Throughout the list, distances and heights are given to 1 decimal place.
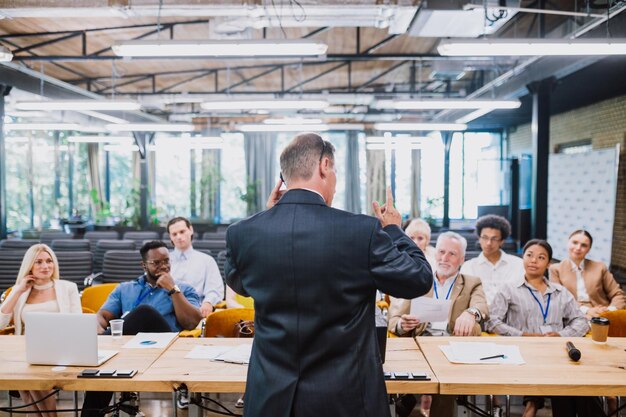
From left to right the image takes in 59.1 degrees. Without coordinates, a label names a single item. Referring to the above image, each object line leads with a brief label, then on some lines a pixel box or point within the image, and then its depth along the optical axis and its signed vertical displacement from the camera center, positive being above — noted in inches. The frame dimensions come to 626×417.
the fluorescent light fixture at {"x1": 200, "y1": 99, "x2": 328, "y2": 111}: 291.9 +47.3
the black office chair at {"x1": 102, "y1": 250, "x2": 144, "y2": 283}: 270.4 -36.8
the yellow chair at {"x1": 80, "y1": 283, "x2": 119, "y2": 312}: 181.5 -35.0
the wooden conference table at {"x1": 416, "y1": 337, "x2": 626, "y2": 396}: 88.5 -31.1
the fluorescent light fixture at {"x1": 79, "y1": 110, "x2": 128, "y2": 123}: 451.4 +62.8
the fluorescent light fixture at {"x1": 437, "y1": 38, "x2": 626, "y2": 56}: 171.9 +46.1
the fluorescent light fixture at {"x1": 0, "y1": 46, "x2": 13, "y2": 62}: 213.5 +53.2
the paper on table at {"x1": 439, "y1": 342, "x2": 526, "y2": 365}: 100.6 -30.7
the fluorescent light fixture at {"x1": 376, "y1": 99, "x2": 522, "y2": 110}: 289.7 +47.3
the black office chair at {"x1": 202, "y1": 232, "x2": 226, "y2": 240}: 378.6 -31.3
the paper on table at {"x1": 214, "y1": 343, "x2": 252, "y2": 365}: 100.9 -30.8
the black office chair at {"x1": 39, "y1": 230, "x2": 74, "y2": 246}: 390.2 -33.1
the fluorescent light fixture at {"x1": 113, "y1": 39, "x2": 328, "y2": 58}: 175.5 +46.6
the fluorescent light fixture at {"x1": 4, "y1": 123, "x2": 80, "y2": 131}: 391.2 +46.2
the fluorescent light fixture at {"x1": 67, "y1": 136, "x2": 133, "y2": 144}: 477.1 +46.2
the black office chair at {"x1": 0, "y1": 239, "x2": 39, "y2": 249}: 334.0 -32.2
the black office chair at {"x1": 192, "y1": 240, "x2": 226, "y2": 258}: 310.5 -30.6
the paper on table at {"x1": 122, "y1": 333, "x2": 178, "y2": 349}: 112.2 -31.4
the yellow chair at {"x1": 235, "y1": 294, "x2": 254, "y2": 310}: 184.9 -37.3
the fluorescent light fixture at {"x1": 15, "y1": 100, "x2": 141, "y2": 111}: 273.6 +43.9
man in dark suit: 62.6 -11.1
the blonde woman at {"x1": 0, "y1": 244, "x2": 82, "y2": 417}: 145.6 -27.5
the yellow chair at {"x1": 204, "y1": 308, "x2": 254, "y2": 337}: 138.3 -33.0
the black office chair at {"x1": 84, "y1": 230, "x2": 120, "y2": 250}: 402.2 -32.8
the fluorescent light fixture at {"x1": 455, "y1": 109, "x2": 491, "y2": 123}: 430.1 +63.2
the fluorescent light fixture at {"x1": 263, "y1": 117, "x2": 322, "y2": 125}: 406.0 +53.1
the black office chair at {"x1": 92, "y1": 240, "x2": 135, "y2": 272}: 320.2 -32.0
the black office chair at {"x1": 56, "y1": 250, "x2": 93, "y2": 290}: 280.4 -38.3
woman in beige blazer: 200.8 -31.8
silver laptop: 96.0 -26.0
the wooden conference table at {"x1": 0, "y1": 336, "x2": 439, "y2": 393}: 90.7 -31.4
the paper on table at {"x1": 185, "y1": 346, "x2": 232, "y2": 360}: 104.3 -31.2
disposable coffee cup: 112.7 -28.3
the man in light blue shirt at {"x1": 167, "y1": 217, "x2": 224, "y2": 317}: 199.9 -27.6
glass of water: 117.6 -29.1
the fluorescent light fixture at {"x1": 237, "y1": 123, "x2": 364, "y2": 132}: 406.2 +49.5
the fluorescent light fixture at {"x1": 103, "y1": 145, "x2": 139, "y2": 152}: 559.2 +44.8
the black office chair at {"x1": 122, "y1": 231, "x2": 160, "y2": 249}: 379.4 -31.1
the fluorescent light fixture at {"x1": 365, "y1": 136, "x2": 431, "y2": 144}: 525.3 +50.3
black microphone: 100.3 -29.7
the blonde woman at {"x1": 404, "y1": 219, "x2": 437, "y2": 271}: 199.3 -15.0
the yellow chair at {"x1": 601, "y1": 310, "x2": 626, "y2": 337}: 147.3 -35.1
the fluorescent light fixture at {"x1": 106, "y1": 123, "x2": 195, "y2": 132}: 406.3 +48.2
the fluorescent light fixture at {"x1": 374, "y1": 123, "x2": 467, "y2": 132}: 417.0 +50.7
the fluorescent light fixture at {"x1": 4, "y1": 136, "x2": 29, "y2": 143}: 496.2 +47.8
